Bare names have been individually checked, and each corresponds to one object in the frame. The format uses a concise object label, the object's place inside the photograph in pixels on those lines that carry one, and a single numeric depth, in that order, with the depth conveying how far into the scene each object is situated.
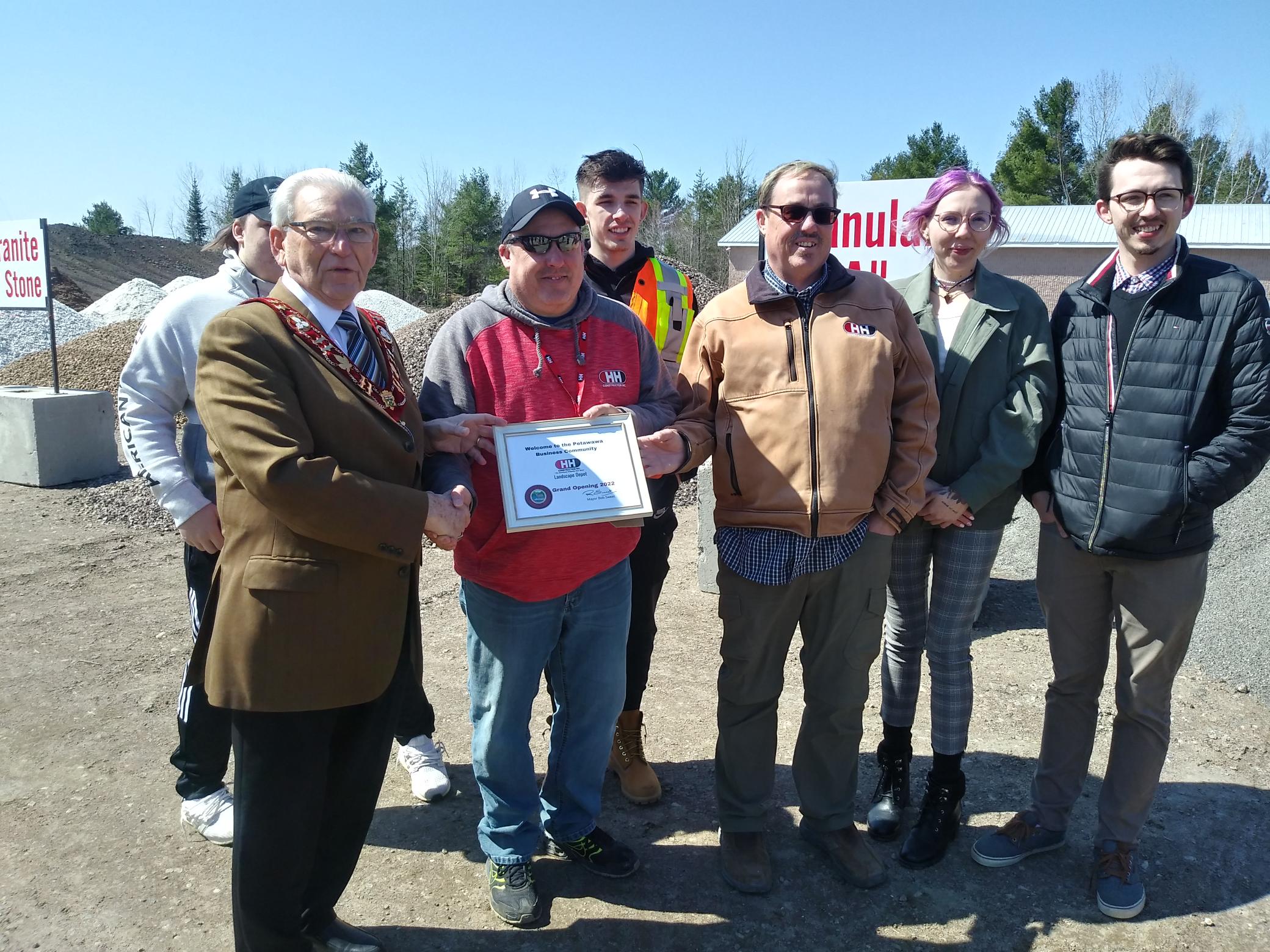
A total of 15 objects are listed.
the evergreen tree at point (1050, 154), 44.25
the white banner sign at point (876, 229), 5.81
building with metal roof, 23.95
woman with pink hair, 3.30
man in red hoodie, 2.87
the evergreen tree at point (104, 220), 61.41
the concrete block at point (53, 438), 9.48
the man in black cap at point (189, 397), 3.17
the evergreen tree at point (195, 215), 75.50
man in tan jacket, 3.03
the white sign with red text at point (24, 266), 10.28
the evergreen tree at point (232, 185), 55.53
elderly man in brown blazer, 2.19
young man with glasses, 2.99
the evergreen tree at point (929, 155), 48.28
